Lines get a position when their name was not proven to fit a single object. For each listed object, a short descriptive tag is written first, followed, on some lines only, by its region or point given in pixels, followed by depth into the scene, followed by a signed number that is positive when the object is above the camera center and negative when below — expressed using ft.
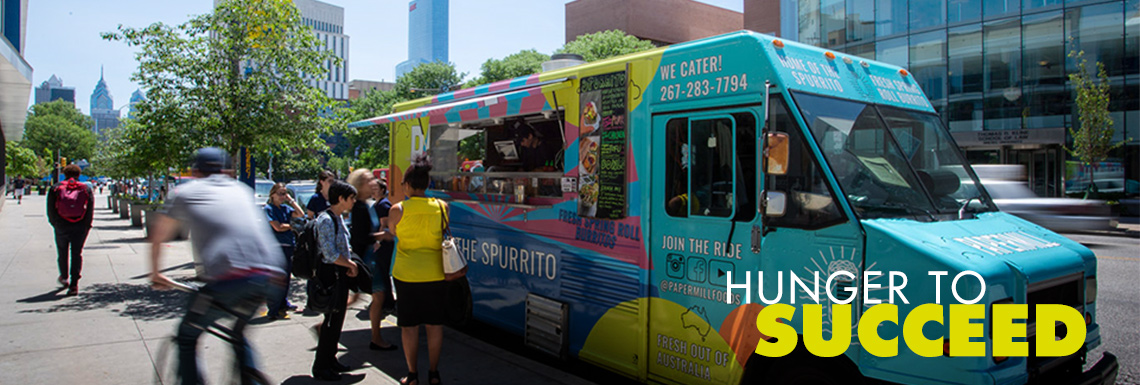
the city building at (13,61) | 56.29 +11.80
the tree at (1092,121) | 71.46 +9.01
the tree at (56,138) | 258.57 +22.86
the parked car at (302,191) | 56.39 +0.57
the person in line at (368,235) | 19.30 -1.11
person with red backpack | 27.32 -0.90
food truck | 11.68 -0.31
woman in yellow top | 15.80 -1.53
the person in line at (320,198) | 25.72 -0.02
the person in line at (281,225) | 23.82 -1.03
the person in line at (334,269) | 16.75 -1.83
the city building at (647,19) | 185.88 +53.81
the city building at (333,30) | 587.68 +154.93
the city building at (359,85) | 401.82 +70.75
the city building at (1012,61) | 80.28 +18.63
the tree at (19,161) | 173.78 +9.66
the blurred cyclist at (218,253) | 11.95 -1.05
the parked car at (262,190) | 65.29 +0.75
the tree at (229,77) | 30.76 +5.73
